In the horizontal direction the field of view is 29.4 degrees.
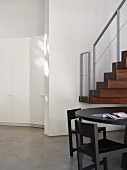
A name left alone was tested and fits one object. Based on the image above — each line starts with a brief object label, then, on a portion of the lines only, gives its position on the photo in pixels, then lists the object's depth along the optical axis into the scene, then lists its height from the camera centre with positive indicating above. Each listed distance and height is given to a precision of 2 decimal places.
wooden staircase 4.73 -0.02
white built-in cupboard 6.76 +0.12
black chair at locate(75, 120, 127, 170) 2.62 -0.73
